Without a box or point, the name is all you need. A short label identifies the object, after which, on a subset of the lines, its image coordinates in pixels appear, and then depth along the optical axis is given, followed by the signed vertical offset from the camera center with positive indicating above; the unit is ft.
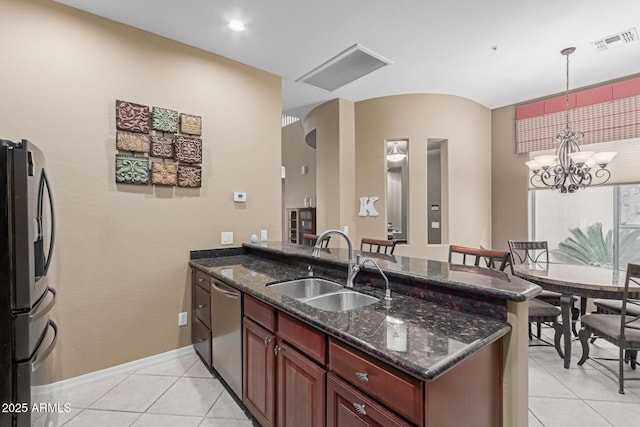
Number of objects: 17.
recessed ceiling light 8.72 +5.56
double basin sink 6.19 -1.82
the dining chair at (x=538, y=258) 10.55 -2.17
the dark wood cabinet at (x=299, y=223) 18.98 -0.73
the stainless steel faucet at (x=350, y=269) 6.24 -1.21
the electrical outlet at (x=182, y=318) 9.65 -3.43
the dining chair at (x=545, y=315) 9.26 -3.20
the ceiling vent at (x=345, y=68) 10.53 +5.57
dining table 8.21 -2.06
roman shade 12.20 +4.29
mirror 18.02 +1.45
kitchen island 3.51 -1.66
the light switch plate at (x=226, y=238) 10.52 -0.89
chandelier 10.34 +1.77
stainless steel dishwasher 6.72 -2.93
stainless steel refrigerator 4.78 -1.29
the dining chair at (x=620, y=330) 7.50 -3.18
